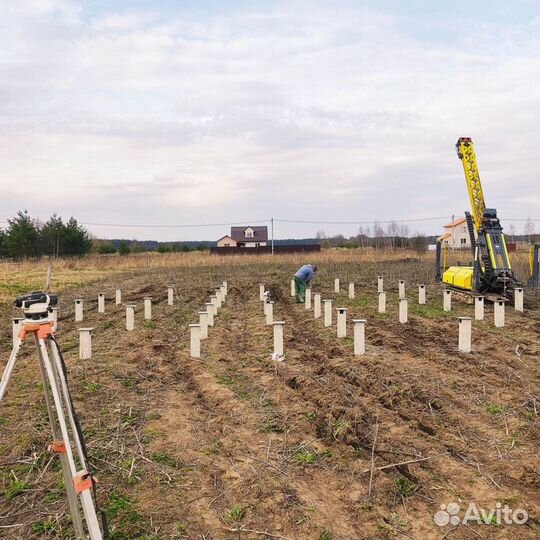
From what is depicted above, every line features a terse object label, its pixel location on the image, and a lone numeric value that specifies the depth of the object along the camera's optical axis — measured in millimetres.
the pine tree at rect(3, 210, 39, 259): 48531
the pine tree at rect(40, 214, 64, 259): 49156
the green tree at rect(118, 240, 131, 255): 54938
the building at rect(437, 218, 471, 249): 70262
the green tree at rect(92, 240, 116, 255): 57062
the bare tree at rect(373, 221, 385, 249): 58488
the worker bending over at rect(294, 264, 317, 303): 17547
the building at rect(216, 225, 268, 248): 76000
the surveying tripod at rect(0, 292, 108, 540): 3239
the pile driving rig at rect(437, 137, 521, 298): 17016
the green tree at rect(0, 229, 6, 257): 50438
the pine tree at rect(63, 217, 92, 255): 50166
